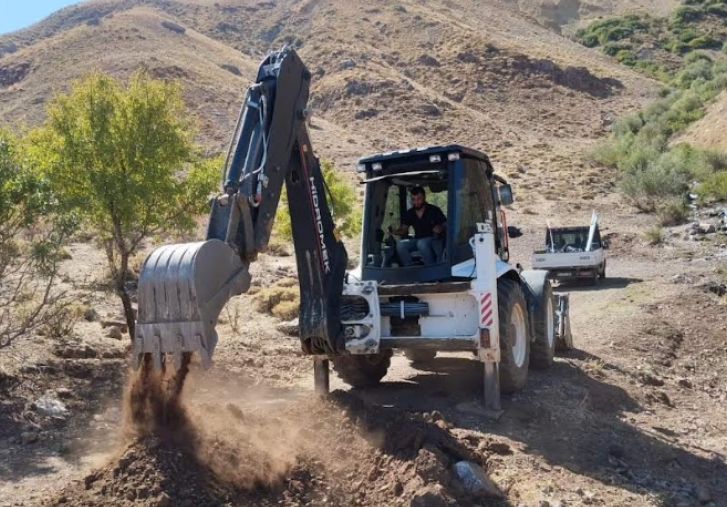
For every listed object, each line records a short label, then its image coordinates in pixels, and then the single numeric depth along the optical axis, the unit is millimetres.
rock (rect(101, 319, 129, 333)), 14283
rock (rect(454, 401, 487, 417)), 8656
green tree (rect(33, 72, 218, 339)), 12461
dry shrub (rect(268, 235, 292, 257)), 30052
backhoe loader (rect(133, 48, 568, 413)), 6094
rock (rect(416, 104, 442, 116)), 64181
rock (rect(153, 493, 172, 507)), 5789
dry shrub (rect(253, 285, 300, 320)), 17766
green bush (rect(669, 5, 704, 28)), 101250
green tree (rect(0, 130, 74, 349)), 9438
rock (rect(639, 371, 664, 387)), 11466
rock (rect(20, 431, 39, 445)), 8358
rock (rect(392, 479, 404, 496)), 6267
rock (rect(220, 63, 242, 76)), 69475
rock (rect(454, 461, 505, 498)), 6355
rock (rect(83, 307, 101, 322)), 14705
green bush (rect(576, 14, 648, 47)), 101062
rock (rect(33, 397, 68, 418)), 9188
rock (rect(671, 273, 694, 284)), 21375
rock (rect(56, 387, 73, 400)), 9875
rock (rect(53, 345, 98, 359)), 11484
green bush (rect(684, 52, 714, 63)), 83250
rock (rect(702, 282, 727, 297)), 19216
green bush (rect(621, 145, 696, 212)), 37469
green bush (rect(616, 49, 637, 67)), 89000
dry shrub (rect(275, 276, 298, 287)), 21483
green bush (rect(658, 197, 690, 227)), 34594
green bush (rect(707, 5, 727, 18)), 103812
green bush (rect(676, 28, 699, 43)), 94250
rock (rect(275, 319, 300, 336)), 15430
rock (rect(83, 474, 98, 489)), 6176
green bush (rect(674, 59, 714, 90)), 67969
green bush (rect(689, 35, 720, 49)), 91438
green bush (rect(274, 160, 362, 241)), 26719
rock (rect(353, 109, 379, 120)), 63500
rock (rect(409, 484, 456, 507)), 5984
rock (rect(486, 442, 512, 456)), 7504
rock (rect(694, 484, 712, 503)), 7039
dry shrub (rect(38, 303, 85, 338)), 11898
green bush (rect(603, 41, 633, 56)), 95200
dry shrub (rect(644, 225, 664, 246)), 31906
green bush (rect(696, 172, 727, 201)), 36094
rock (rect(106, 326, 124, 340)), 13546
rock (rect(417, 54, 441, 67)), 75062
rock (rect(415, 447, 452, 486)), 6301
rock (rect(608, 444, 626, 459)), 7945
